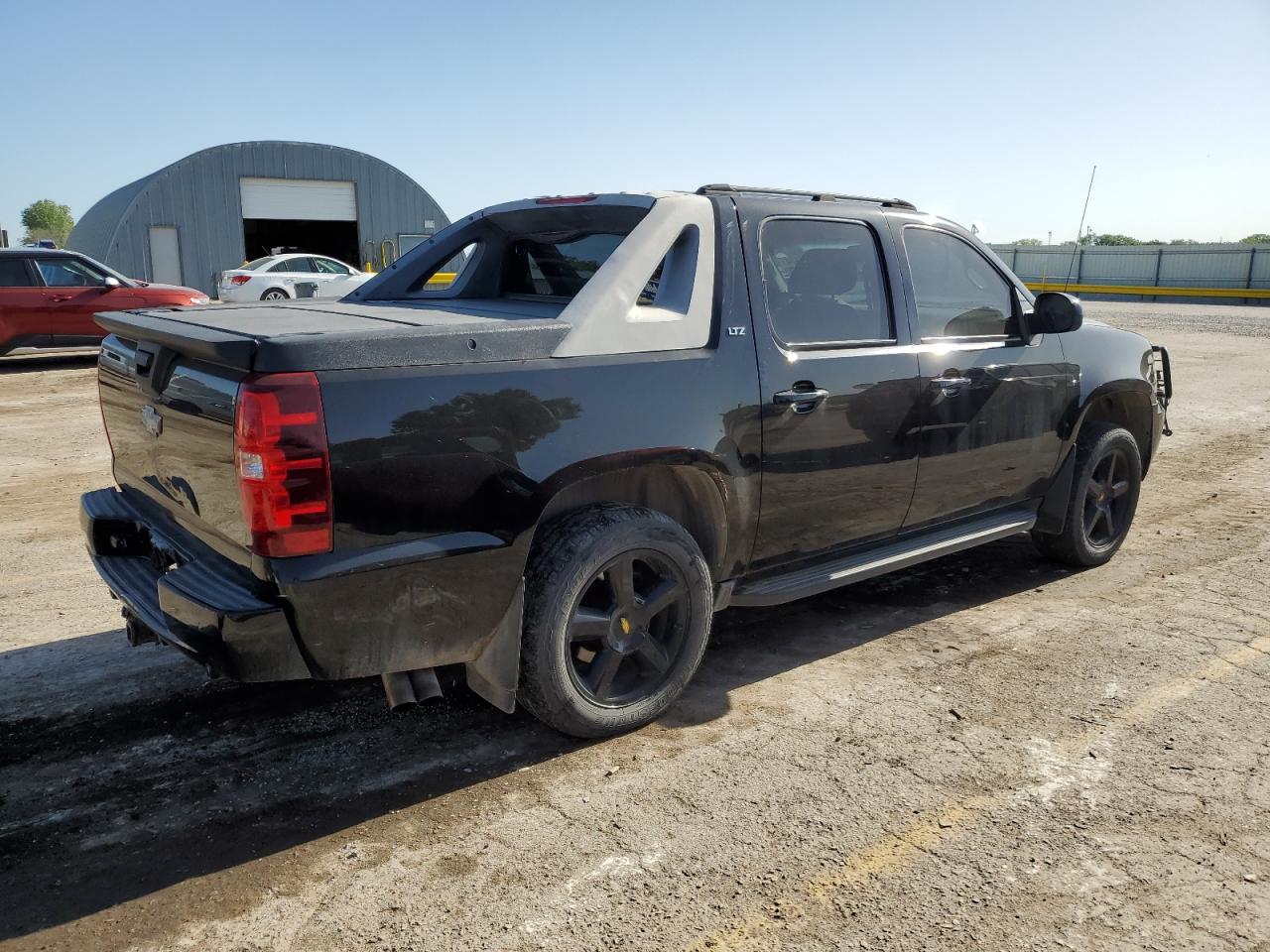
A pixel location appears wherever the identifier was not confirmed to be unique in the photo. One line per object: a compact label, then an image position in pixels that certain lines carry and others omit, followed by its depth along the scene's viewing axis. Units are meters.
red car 14.25
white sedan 22.66
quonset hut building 29.92
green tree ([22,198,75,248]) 127.67
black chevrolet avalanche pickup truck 2.84
